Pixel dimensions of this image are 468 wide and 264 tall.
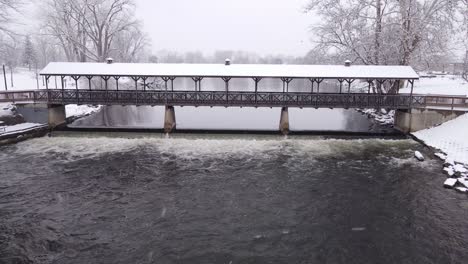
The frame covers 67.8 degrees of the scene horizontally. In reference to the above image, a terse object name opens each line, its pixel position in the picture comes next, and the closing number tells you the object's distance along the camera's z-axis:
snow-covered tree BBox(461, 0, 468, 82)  28.74
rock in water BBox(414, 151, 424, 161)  20.60
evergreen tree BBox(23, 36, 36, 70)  71.50
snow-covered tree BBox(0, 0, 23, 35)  30.65
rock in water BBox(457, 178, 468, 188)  16.50
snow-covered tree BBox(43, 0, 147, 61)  42.50
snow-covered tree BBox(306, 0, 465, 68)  29.97
